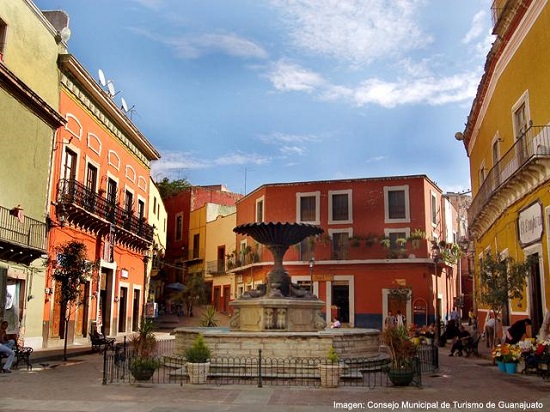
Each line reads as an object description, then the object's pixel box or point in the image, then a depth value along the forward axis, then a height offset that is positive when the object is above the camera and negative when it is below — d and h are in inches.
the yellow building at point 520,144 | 516.7 +159.9
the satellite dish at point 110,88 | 939.8 +346.5
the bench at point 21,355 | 501.4 -54.7
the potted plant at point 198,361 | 398.0 -47.0
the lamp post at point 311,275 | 1133.2 +49.8
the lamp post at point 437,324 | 893.8 -40.8
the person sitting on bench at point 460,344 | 665.6 -52.3
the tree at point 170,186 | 1870.1 +365.2
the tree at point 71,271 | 637.3 +26.9
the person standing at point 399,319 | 926.4 -33.7
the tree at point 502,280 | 563.8 +21.4
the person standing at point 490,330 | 691.5 -37.8
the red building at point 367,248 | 1240.8 +117.4
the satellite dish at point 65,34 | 753.5 +350.3
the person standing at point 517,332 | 523.2 -29.3
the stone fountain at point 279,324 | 450.9 -25.7
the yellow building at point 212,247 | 1595.7 +144.6
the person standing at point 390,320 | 956.7 -36.7
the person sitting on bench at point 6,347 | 473.0 -46.1
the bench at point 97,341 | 664.6 -54.6
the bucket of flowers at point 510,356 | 459.8 -46.1
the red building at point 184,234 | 1740.9 +198.9
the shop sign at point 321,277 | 1295.5 +47.0
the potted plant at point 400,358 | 383.6 -40.8
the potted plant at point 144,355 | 402.9 -43.7
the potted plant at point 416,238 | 1247.5 +136.1
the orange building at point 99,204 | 730.2 +135.8
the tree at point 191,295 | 1512.1 +2.6
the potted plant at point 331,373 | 380.5 -50.9
